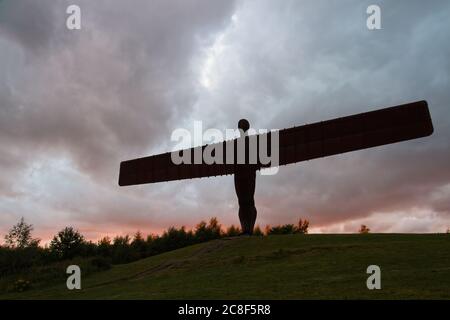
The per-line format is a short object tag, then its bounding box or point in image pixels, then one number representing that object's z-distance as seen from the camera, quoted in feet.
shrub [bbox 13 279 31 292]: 70.74
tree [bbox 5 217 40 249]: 121.22
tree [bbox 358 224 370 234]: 159.06
